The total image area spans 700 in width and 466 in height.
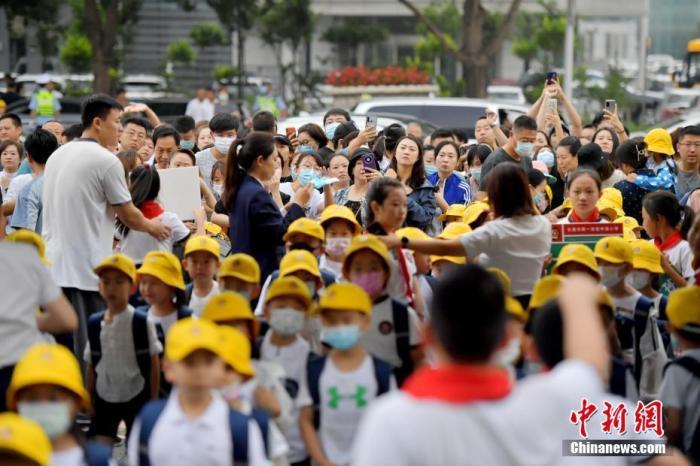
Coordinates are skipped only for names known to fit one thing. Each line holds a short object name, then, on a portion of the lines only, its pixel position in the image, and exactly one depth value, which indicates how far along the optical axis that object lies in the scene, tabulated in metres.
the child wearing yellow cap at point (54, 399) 9.39
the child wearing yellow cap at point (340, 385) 11.12
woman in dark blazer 14.87
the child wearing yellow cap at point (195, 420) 9.37
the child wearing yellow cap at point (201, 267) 14.27
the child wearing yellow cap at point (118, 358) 13.20
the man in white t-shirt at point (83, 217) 14.59
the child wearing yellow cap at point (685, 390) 10.69
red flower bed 64.75
